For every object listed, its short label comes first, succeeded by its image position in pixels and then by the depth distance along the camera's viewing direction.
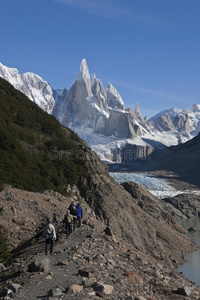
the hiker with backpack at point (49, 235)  17.40
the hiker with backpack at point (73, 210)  22.84
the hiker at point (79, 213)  22.58
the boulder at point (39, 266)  14.82
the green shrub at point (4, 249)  18.62
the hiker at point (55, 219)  23.85
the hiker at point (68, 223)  20.15
